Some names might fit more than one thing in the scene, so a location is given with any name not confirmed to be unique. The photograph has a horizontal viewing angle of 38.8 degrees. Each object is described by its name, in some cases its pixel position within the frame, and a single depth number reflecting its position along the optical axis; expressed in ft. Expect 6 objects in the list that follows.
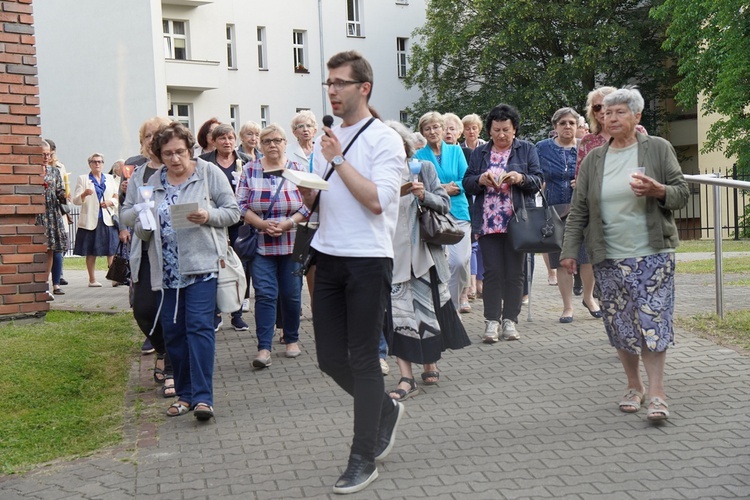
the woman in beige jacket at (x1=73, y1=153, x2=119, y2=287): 52.70
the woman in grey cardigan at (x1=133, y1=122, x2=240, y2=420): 22.44
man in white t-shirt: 17.33
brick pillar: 33.83
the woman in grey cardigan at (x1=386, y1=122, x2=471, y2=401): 24.22
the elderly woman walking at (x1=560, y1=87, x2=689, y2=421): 20.76
